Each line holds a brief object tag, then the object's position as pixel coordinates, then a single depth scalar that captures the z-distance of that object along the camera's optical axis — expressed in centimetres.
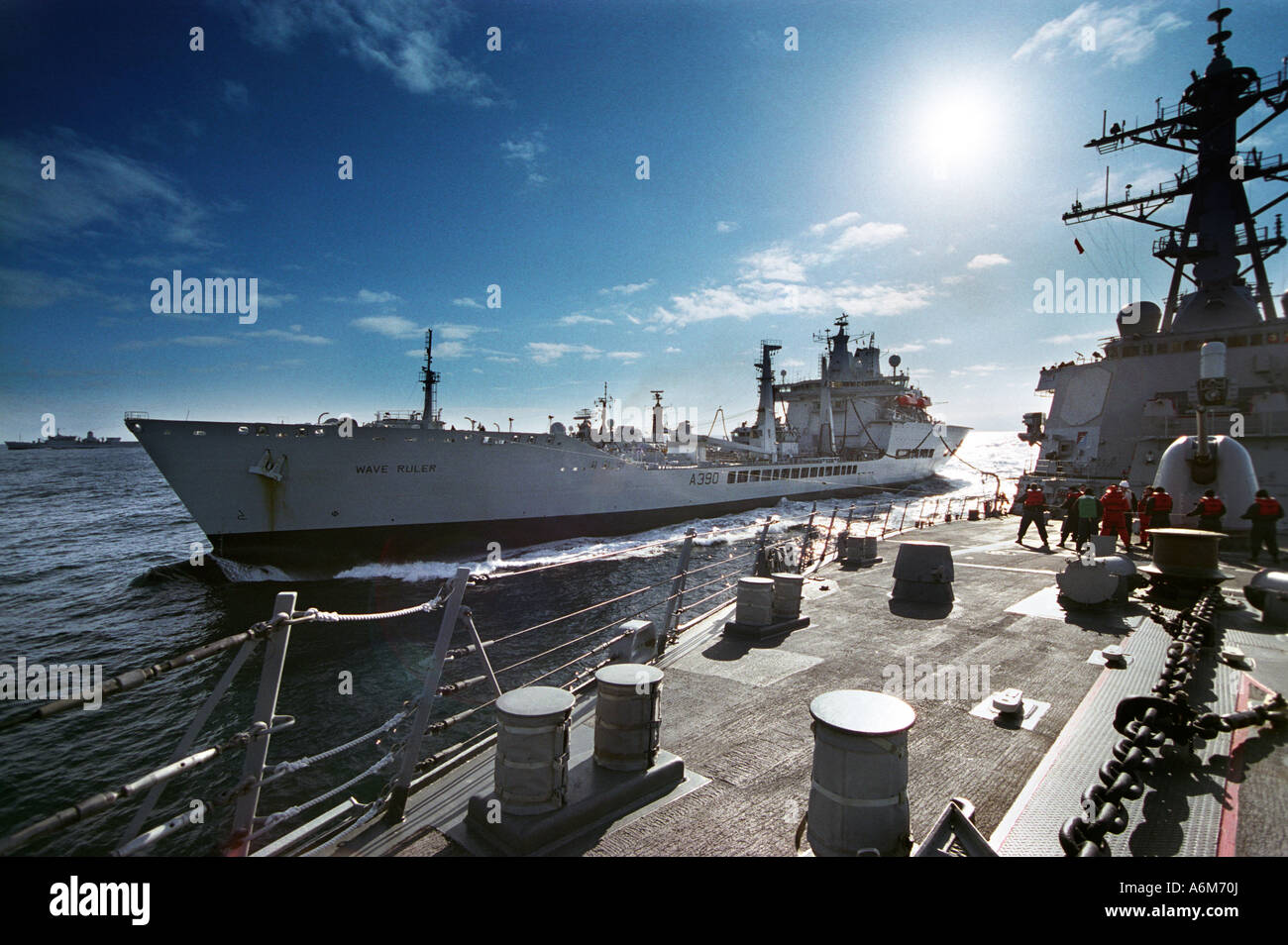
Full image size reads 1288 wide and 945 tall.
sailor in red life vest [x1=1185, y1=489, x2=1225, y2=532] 1020
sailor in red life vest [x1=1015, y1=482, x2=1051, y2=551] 1381
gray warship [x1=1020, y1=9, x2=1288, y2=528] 1911
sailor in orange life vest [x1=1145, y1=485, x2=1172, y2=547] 1084
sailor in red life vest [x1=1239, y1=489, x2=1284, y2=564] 1038
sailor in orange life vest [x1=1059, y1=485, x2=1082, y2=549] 1380
